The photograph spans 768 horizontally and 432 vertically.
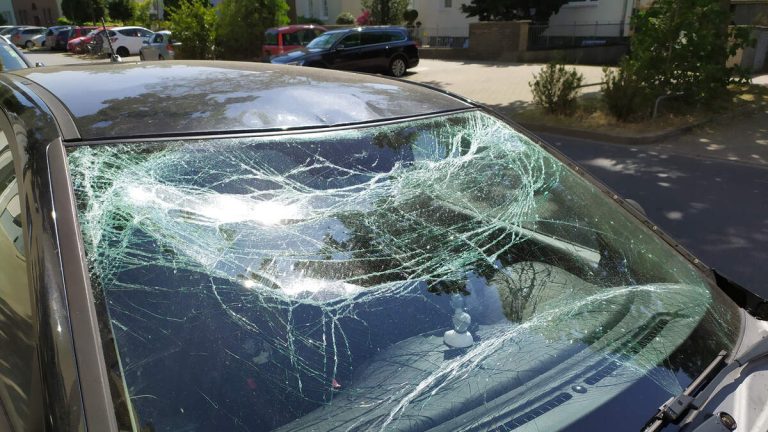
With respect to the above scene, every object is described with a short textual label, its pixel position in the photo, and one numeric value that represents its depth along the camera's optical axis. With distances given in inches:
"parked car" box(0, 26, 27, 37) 1322.6
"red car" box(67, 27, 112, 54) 1117.6
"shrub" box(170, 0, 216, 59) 724.8
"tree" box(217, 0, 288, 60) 760.3
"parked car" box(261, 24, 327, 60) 686.2
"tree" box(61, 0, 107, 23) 1544.0
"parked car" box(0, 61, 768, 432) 48.6
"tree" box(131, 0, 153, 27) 1630.2
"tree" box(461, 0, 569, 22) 925.2
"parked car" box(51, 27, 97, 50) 1266.0
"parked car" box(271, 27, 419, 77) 590.6
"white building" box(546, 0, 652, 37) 904.7
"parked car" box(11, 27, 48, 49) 1334.9
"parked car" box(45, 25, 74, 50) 1288.1
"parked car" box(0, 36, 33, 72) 276.8
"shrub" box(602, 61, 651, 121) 340.8
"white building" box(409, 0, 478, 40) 1075.3
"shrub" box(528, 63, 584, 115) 362.9
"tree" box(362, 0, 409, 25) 1012.1
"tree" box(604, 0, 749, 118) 343.6
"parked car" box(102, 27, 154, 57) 1080.2
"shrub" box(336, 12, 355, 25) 1168.8
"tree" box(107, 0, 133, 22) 1593.3
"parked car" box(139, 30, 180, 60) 780.0
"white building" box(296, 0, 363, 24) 1316.3
